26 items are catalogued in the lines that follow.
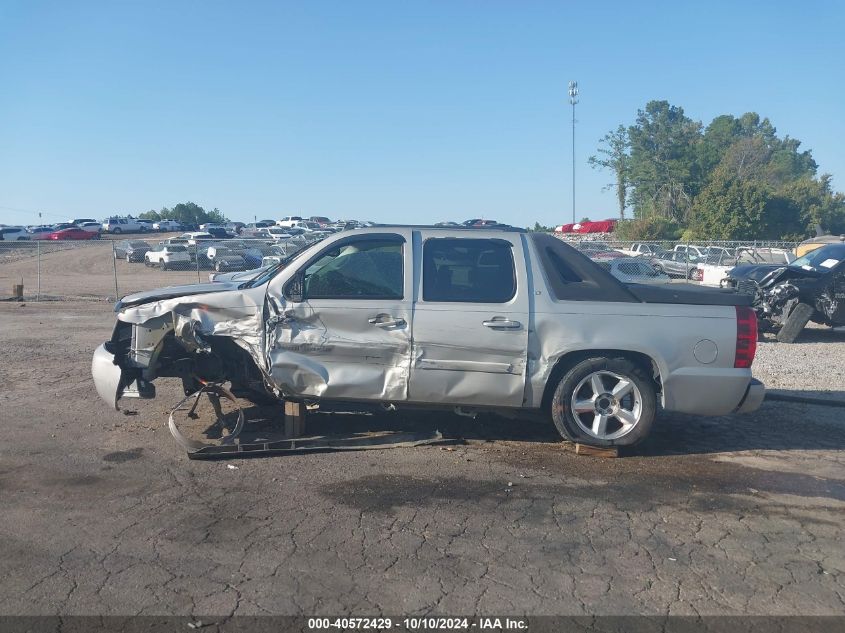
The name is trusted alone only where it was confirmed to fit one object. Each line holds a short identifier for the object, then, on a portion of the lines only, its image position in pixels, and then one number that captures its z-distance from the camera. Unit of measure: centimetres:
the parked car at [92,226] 6912
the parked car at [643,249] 2777
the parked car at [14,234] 6186
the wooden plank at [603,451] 638
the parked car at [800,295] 1343
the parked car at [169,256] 3316
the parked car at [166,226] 7375
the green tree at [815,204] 6200
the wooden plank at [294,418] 671
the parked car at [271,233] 5446
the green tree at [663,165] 7488
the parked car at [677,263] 2542
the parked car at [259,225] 7239
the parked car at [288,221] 7569
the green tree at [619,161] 8219
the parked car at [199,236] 5095
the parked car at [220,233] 5872
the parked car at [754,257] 2570
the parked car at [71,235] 6103
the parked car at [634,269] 1914
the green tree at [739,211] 5822
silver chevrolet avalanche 630
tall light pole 5731
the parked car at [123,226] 7088
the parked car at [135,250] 3797
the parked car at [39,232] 6250
